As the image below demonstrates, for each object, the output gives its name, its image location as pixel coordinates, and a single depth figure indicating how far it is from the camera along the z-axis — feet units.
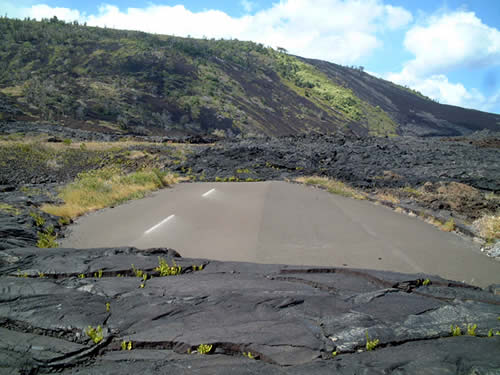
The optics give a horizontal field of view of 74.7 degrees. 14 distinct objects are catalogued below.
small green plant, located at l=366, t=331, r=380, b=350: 11.17
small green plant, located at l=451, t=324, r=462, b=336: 11.85
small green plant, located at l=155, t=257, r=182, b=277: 18.20
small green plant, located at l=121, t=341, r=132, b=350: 11.10
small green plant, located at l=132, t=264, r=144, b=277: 17.69
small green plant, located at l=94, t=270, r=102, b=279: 17.37
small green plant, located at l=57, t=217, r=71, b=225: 32.80
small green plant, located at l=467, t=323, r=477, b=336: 11.82
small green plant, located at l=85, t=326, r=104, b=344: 11.30
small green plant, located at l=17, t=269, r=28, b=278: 16.31
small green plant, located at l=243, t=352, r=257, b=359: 10.85
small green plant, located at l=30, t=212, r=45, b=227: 29.20
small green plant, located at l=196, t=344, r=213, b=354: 10.93
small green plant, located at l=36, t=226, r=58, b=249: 24.77
